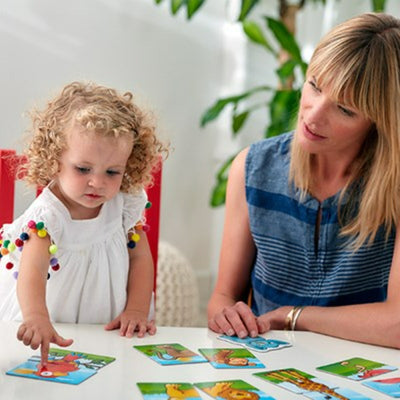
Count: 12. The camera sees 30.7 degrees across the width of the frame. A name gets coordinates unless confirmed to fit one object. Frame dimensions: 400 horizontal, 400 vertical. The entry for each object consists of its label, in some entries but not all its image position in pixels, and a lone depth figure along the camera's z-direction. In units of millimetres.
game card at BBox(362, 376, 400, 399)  1141
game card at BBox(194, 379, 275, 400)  1084
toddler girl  1453
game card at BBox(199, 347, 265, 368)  1230
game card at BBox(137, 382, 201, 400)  1062
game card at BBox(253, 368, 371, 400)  1117
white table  1063
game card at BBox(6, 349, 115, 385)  1104
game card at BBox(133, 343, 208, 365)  1229
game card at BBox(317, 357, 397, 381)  1225
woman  1565
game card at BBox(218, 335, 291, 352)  1356
